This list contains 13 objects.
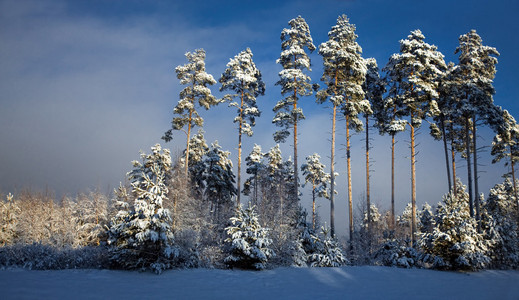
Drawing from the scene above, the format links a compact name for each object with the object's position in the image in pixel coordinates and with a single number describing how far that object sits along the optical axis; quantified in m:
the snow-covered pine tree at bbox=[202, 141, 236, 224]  37.13
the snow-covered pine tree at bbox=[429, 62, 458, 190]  25.83
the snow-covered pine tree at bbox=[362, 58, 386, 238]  27.64
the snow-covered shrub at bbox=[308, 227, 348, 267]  16.92
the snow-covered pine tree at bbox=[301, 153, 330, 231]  45.25
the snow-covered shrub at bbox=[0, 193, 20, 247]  31.06
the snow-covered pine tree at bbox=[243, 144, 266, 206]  43.26
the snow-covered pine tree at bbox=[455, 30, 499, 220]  24.59
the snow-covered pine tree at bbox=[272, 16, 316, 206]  24.80
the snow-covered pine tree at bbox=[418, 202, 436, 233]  49.19
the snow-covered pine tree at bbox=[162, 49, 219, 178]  27.20
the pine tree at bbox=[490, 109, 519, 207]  34.97
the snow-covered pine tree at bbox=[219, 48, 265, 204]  27.17
